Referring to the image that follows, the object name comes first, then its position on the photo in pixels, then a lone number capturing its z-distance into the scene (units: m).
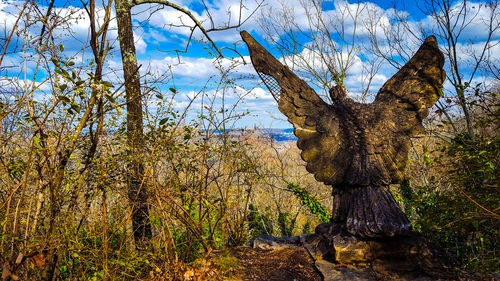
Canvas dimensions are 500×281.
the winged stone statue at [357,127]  3.80
